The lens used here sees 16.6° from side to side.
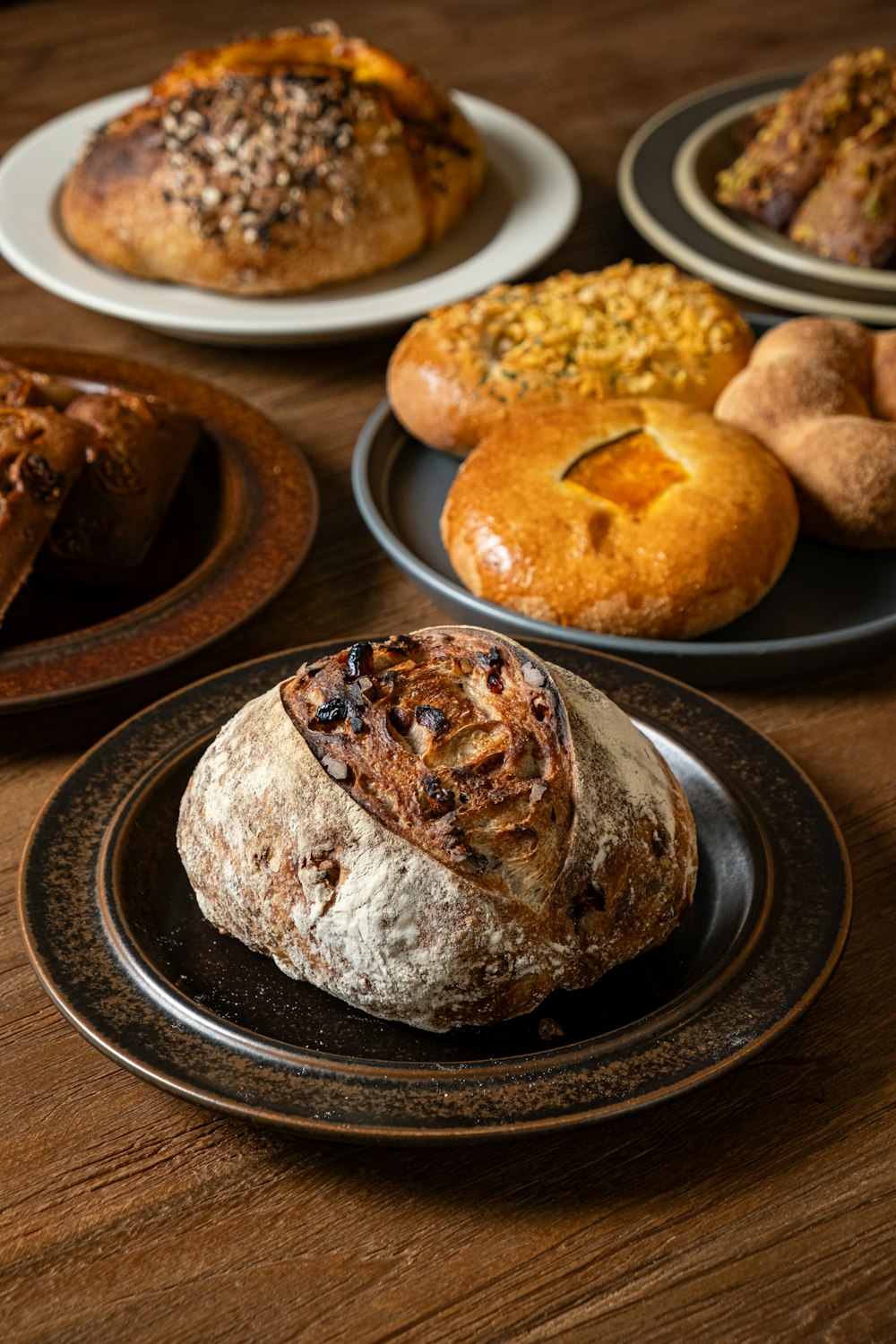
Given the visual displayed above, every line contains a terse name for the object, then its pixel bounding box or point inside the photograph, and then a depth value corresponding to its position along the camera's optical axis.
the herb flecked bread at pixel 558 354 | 1.06
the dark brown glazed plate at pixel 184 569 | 0.98
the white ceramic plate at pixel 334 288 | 1.14
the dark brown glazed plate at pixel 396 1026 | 0.84
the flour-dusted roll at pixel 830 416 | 1.03
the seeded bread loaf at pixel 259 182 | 1.15
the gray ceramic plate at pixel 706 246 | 1.16
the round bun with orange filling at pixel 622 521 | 0.99
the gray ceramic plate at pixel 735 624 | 0.98
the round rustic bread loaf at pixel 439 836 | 0.86
